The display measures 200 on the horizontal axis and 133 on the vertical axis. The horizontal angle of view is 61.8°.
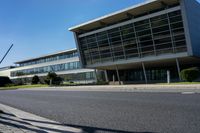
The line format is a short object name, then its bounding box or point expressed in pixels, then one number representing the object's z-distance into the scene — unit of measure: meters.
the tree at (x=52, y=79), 39.41
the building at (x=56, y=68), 50.01
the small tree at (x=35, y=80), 55.47
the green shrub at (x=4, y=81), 61.09
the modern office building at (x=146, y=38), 25.51
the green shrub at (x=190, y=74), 19.63
